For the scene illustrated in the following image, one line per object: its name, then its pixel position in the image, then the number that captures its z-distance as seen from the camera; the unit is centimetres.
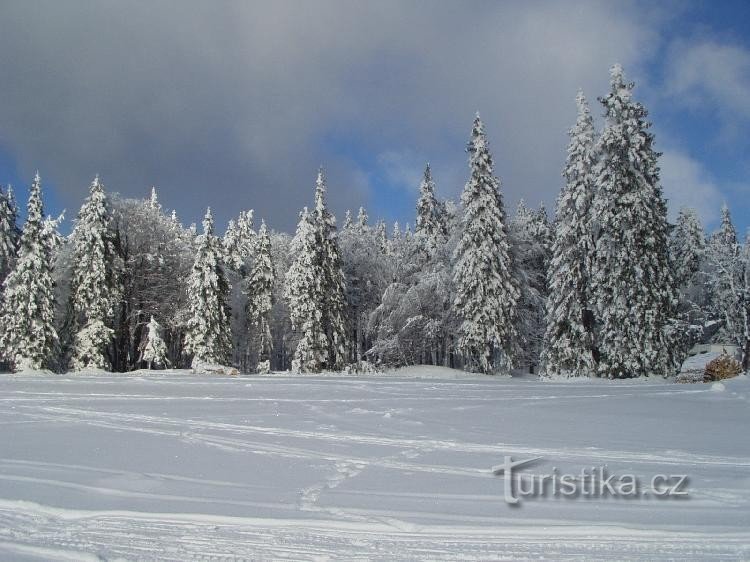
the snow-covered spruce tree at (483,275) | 3347
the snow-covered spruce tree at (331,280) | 4106
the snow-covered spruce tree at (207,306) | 4097
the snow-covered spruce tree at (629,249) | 2772
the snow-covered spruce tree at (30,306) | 3491
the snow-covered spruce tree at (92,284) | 3647
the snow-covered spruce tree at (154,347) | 3903
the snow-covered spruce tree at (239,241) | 5669
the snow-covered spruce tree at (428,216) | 4197
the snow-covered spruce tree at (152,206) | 4617
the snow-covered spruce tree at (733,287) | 3152
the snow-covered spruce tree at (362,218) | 6656
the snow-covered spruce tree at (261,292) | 5203
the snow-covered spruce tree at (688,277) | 2866
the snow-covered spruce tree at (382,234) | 6229
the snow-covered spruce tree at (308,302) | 3881
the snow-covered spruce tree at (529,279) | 3684
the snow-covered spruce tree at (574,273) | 3169
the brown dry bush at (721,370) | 2291
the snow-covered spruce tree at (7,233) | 4012
